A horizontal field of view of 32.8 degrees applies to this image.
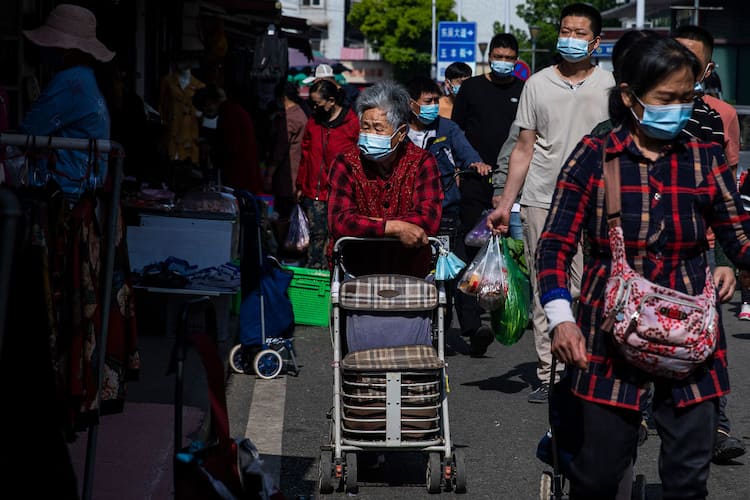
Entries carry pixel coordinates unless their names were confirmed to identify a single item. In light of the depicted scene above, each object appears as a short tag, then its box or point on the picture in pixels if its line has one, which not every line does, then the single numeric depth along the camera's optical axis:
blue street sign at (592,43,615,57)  28.36
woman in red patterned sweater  5.82
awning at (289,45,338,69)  32.88
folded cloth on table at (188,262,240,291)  9.06
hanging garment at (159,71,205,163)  12.88
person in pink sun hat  6.22
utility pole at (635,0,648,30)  27.75
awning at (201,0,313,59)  15.91
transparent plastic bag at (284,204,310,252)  10.82
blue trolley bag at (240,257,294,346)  8.21
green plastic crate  10.25
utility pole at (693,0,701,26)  32.70
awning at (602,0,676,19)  46.22
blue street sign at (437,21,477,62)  31.67
